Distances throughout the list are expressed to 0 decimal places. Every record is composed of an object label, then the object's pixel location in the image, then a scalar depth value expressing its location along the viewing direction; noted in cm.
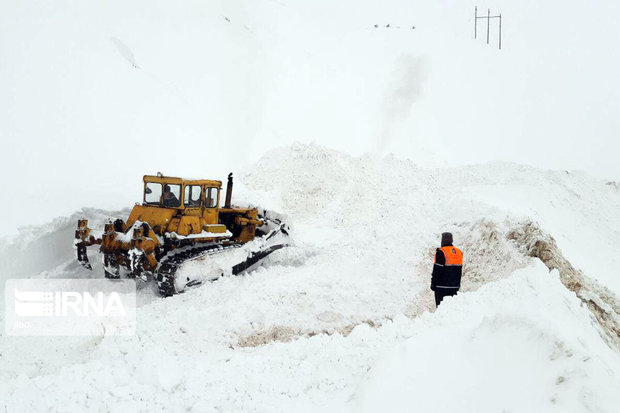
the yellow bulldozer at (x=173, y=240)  905
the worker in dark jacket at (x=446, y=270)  717
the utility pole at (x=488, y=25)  4244
